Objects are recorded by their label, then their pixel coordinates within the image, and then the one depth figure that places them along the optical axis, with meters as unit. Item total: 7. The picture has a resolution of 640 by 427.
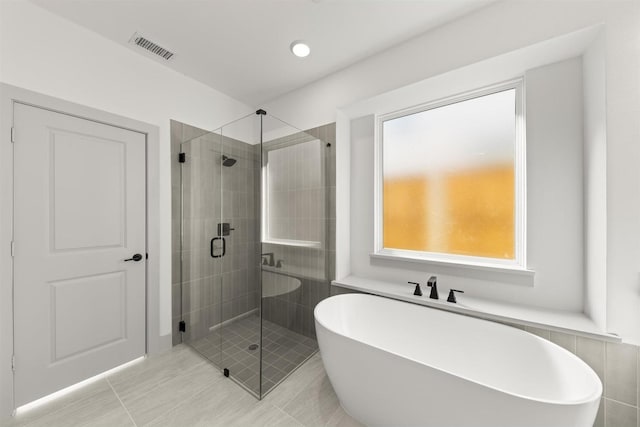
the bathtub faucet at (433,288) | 1.81
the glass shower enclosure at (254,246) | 1.85
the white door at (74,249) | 1.57
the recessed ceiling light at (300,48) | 1.93
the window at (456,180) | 1.81
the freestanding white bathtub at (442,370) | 0.97
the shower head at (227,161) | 2.03
